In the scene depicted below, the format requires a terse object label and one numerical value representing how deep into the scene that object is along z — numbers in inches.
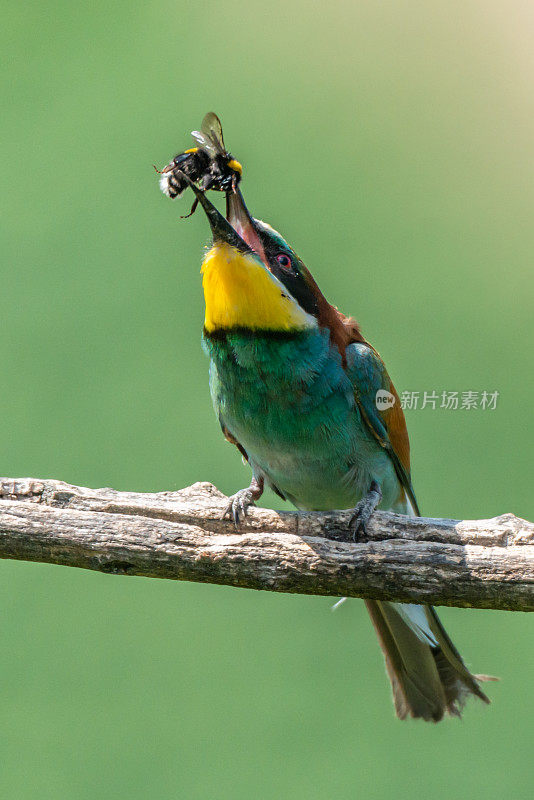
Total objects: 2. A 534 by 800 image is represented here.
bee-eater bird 159.4
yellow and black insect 159.0
